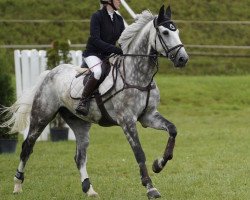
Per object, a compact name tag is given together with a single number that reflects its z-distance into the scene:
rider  18.95
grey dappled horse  17.61
